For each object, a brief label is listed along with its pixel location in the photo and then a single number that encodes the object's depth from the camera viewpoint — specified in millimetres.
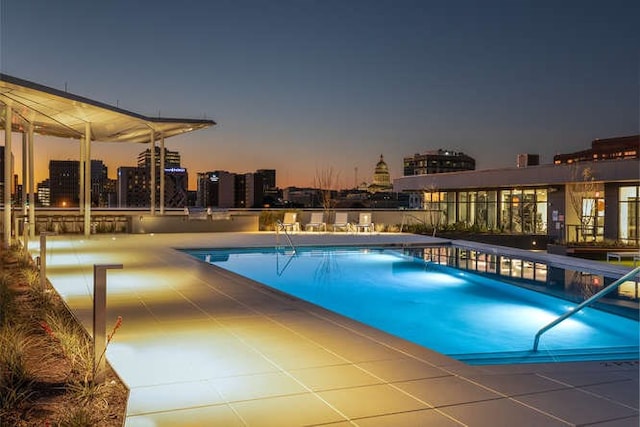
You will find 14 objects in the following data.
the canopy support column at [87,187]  17323
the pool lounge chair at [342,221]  22219
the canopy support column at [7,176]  12289
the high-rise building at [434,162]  128375
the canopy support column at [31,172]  15590
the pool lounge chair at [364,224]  22194
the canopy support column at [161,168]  20514
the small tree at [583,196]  19625
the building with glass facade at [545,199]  19250
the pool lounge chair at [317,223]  22109
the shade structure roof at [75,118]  11328
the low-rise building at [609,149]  85250
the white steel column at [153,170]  19641
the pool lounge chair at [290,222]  21688
